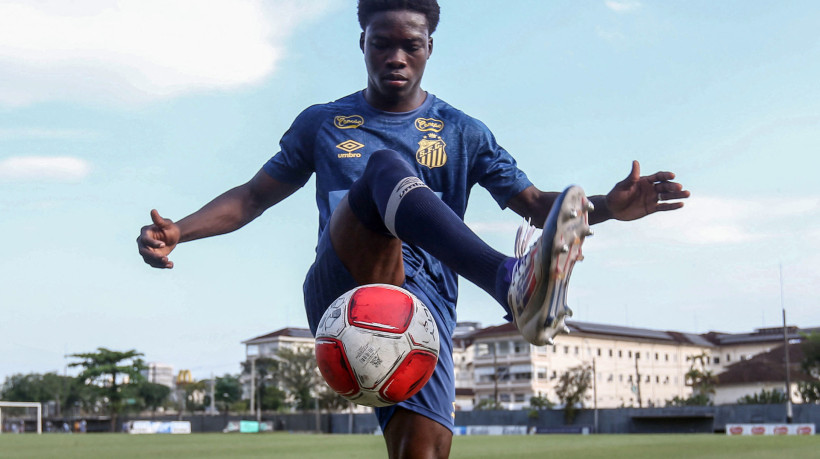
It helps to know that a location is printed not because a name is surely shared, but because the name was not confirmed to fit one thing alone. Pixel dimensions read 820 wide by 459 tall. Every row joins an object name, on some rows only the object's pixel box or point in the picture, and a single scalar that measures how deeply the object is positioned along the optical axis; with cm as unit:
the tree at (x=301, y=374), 8300
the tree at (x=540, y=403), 7188
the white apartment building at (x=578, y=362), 9825
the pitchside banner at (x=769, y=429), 3872
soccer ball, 369
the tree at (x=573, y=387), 6644
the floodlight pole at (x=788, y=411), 4659
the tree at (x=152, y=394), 10831
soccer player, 354
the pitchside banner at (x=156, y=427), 6204
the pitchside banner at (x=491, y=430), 5034
